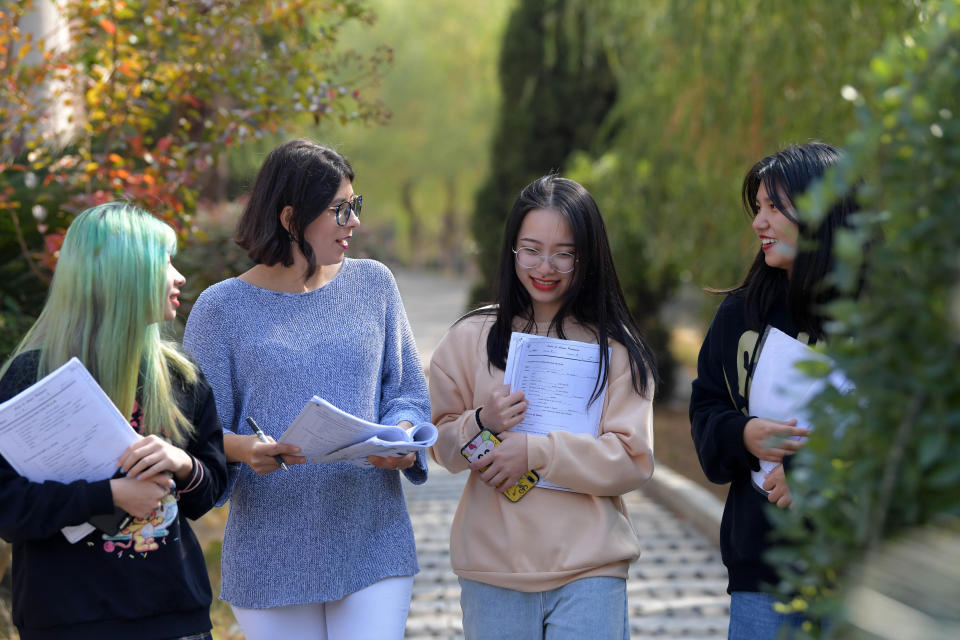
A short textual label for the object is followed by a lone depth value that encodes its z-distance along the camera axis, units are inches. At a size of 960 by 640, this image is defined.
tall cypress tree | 629.3
